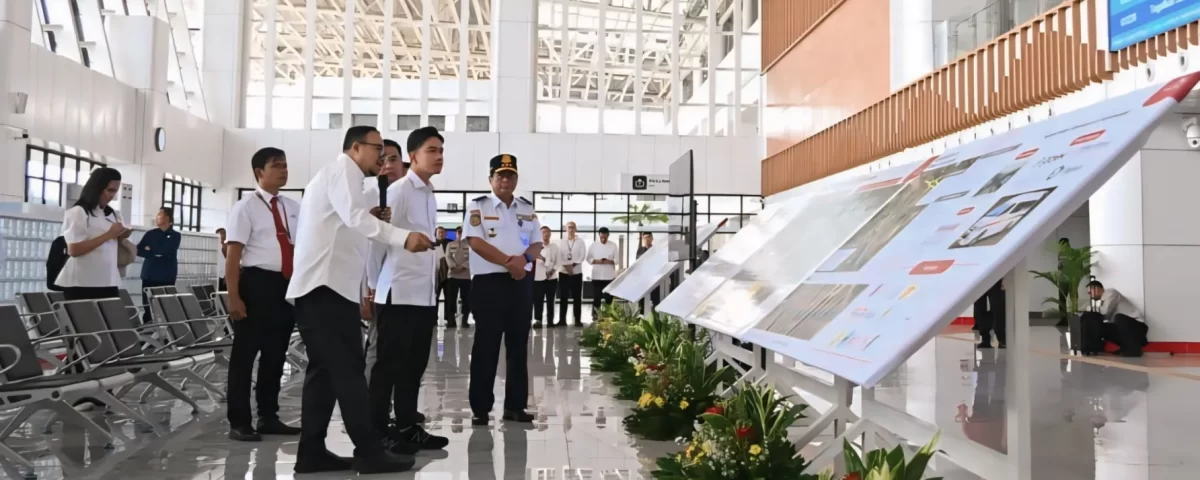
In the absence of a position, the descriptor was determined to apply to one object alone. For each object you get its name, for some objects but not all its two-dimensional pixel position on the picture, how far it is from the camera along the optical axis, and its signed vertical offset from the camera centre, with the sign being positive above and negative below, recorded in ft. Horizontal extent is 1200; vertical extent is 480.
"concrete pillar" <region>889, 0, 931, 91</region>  44.80 +11.67
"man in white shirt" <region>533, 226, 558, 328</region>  43.24 -0.96
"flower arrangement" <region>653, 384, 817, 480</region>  9.96 -2.11
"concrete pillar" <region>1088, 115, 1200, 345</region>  33.94 +1.37
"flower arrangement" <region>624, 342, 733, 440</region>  15.16 -2.32
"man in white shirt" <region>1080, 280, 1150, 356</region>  32.99 -2.01
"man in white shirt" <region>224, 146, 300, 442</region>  14.85 -0.39
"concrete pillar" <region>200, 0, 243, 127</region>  61.46 +13.57
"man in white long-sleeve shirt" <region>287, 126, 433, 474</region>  11.78 -0.43
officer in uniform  16.26 -0.41
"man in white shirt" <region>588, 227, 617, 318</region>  46.85 +0.11
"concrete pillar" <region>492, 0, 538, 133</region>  62.54 +13.73
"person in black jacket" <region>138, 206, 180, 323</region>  29.12 -0.03
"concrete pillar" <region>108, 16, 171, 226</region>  47.57 +9.40
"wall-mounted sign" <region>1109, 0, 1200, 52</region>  27.37 +8.04
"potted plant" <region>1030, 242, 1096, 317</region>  40.17 +0.08
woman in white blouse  17.67 +0.27
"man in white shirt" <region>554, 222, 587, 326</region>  45.57 -0.50
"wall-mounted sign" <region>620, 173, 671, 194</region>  58.34 +5.34
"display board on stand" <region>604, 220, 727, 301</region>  22.35 -0.26
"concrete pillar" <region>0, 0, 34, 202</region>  33.58 +6.06
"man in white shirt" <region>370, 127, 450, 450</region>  13.87 -0.75
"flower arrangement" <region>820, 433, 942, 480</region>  7.61 -1.74
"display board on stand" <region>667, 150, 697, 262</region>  19.43 +1.19
